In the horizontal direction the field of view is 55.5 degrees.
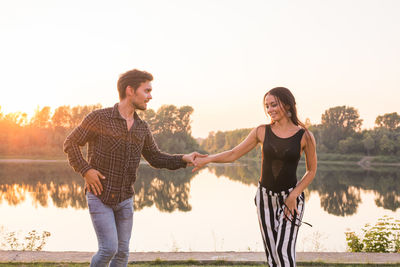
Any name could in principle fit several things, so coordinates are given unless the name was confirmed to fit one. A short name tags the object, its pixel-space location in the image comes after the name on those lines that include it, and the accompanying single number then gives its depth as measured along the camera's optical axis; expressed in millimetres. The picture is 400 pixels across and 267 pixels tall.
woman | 3375
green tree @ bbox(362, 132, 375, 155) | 80562
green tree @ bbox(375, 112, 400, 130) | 92312
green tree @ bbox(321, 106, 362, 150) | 91250
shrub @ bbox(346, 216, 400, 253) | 8028
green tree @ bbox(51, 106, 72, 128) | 73062
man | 3400
